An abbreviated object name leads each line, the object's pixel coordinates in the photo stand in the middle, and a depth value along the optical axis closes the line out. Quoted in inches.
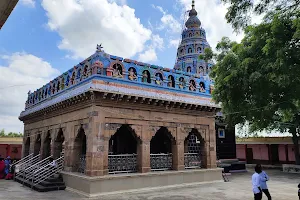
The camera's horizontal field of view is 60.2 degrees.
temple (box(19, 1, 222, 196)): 448.1
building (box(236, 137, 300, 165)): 1009.5
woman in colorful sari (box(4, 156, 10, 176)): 638.0
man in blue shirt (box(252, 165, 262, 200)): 309.0
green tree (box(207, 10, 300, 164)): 273.6
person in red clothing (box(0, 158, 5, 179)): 636.7
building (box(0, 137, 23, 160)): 1063.0
